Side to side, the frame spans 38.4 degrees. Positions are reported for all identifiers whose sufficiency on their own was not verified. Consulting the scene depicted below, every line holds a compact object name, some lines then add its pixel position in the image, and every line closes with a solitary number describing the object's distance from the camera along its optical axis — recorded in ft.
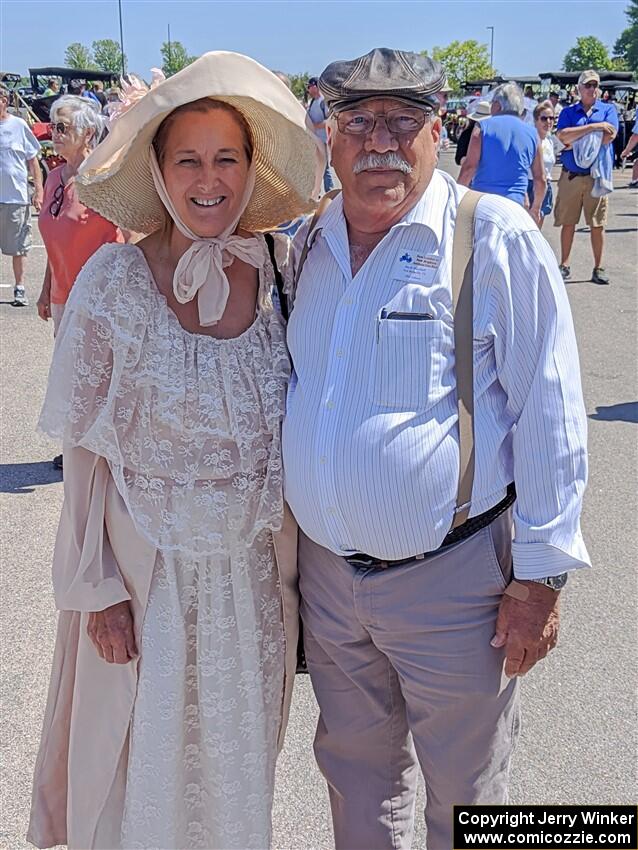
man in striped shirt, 6.63
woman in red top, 14.83
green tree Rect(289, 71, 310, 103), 167.10
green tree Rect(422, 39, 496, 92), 225.15
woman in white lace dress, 6.98
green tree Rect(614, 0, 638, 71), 257.75
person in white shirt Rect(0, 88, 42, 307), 27.17
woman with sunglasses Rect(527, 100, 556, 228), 32.76
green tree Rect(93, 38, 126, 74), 302.19
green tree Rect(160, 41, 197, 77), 243.73
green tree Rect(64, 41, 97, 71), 269.85
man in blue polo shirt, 30.81
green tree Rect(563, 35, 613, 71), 267.00
